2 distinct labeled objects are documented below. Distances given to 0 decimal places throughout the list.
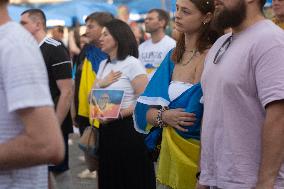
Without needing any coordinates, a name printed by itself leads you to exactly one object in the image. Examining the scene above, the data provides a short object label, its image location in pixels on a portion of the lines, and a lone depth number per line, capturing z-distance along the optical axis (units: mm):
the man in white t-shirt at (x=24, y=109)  3079
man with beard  3772
